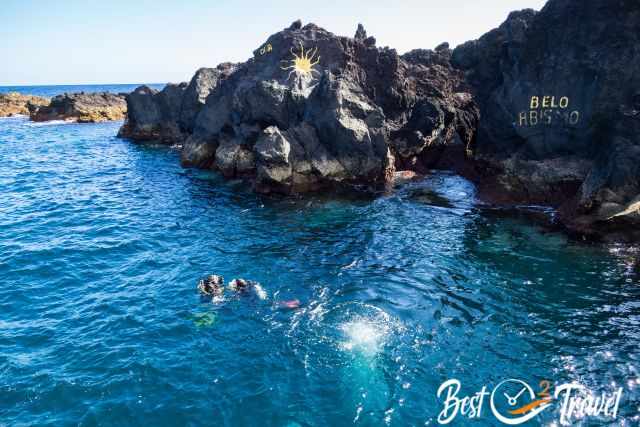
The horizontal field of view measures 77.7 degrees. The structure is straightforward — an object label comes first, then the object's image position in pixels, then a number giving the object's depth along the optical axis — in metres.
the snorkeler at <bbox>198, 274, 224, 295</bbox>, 18.22
